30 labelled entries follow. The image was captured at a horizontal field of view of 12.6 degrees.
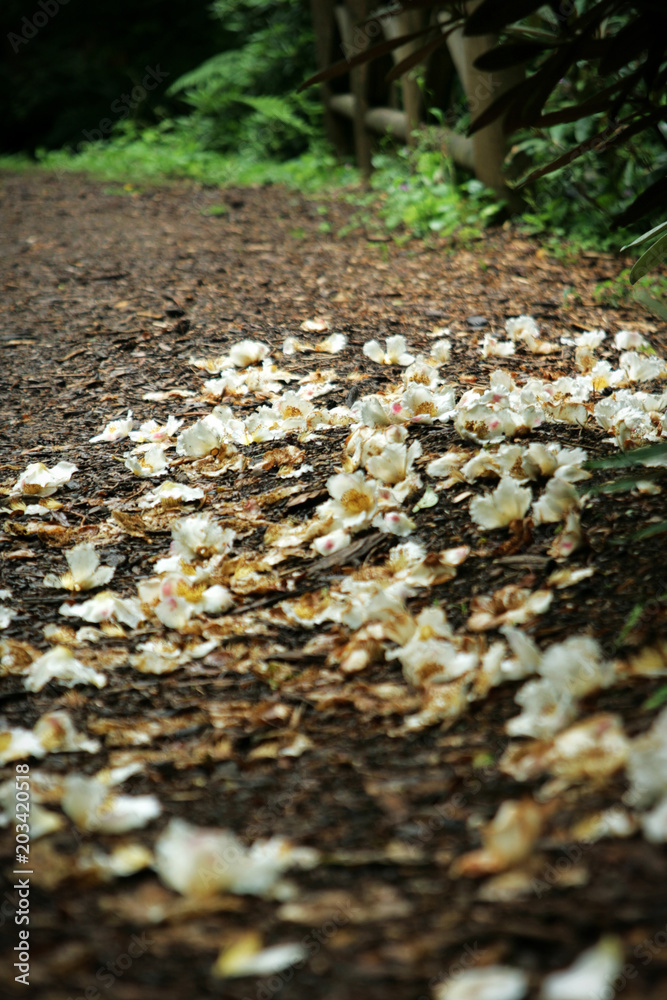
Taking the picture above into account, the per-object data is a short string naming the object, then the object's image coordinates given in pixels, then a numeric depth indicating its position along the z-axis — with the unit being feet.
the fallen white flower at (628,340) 8.01
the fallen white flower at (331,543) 7.10
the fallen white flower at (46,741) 6.58
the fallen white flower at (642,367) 7.63
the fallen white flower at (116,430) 7.80
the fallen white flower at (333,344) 8.21
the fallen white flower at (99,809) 6.37
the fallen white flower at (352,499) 7.13
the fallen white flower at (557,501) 6.93
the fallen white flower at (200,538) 7.13
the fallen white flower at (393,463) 7.21
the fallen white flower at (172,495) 7.41
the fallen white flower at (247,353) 8.18
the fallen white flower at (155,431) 7.73
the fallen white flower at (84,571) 7.10
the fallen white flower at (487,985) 5.88
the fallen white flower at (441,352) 7.96
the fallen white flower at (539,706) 6.41
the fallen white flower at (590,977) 5.73
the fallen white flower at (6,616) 6.98
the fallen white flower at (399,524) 7.08
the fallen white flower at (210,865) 6.24
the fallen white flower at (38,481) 7.50
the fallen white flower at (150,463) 7.55
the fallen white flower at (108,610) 6.96
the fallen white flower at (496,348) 8.02
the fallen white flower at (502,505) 6.98
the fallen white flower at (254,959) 6.14
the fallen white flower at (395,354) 8.01
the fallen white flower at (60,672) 6.76
